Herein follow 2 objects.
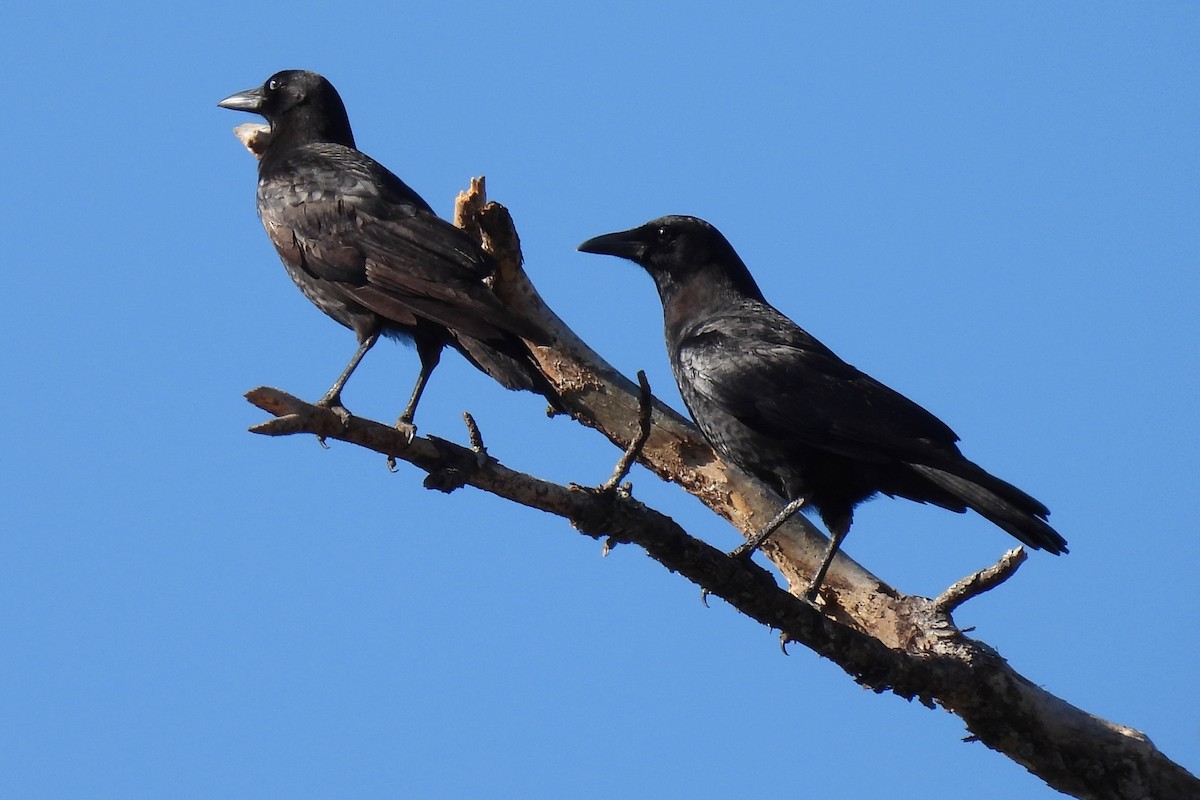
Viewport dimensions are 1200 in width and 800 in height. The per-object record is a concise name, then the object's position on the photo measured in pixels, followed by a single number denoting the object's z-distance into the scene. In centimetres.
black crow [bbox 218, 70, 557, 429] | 1398
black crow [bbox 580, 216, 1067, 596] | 1420
